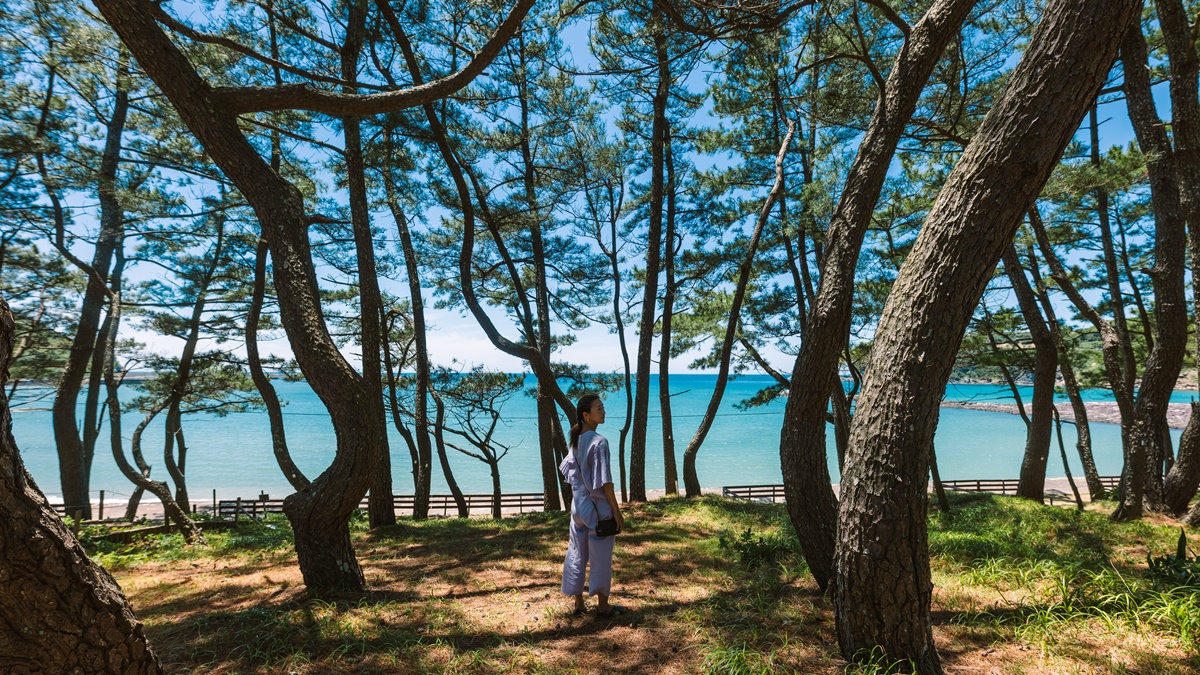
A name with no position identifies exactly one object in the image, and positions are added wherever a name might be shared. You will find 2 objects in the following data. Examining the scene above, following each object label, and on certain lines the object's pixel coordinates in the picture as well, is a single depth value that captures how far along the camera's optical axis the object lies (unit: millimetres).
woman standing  3246
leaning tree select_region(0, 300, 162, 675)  1382
